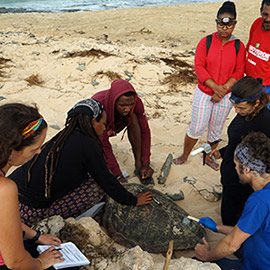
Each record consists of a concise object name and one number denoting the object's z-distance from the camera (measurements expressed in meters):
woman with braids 1.99
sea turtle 2.22
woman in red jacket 2.76
